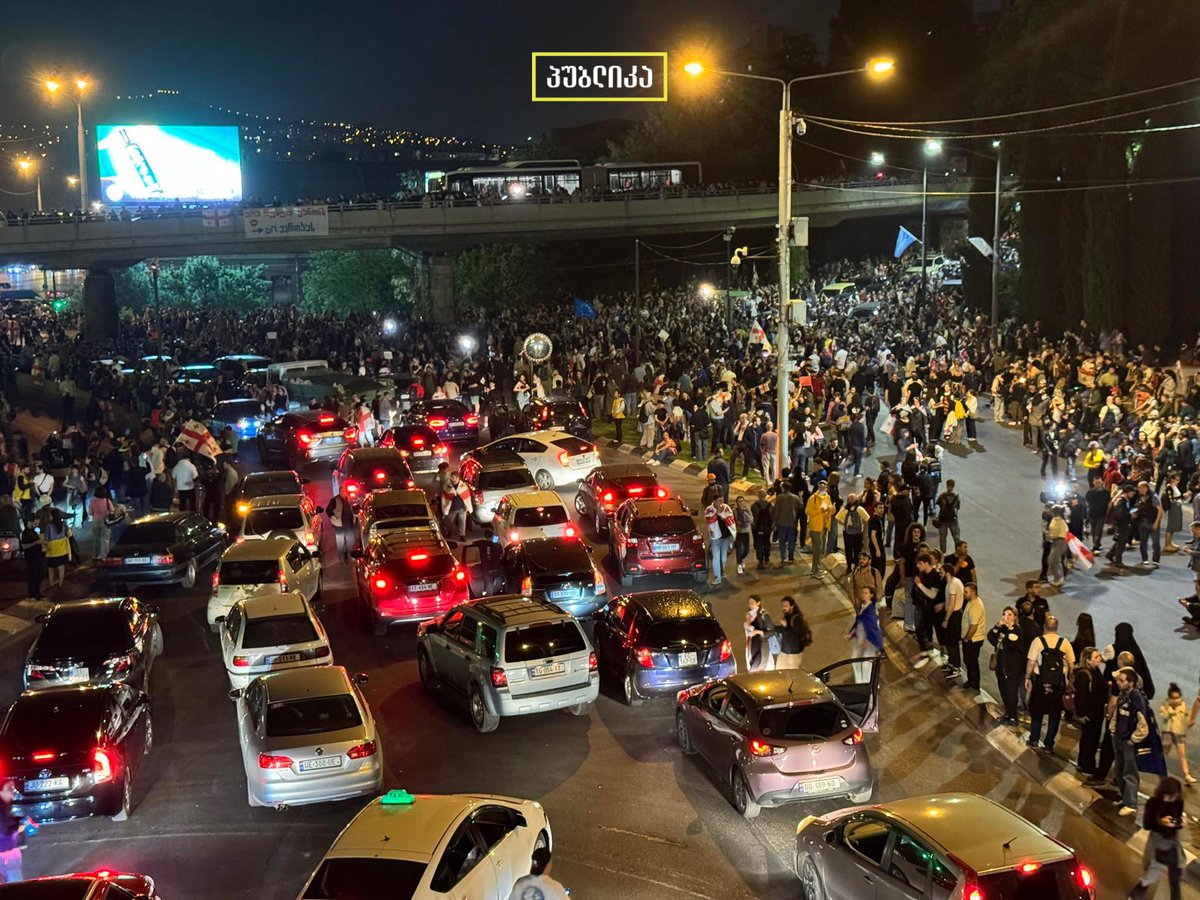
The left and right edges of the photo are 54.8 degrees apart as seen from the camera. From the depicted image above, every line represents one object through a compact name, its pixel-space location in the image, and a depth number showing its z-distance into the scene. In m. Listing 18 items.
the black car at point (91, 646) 14.80
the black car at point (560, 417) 31.84
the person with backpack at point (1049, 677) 12.51
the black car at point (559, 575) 17.52
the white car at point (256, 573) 17.80
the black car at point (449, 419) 32.50
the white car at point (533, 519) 20.56
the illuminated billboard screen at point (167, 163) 64.38
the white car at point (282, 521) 20.88
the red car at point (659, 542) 19.48
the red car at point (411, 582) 17.28
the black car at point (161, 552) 20.05
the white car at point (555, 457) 26.14
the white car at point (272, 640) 14.75
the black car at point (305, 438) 30.34
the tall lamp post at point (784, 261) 23.25
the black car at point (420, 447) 28.89
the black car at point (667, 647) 14.34
